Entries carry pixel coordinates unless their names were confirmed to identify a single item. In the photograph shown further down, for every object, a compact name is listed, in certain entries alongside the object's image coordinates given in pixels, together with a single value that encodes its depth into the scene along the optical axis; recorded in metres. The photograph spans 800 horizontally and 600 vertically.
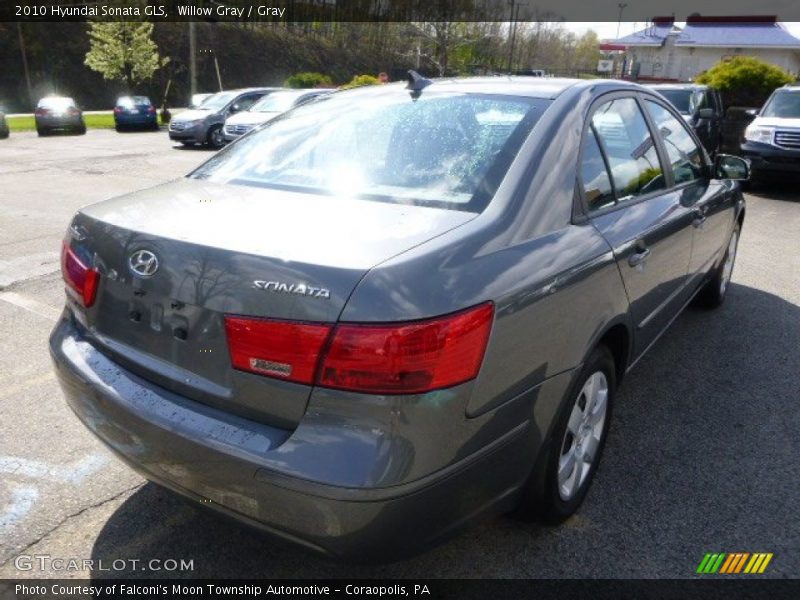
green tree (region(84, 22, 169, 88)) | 34.12
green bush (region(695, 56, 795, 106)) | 18.64
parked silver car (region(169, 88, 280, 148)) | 18.88
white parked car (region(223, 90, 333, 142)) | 17.11
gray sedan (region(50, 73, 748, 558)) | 1.75
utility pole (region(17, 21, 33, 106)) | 39.83
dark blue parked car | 25.23
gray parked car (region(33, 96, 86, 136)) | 22.81
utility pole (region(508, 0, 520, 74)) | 64.19
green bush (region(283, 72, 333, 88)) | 38.41
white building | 44.16
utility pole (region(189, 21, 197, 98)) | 34.87
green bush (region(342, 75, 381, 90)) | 23.55
